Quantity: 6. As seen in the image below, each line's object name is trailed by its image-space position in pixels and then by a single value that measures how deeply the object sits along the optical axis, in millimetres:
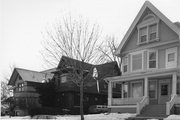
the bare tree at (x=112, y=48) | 36306
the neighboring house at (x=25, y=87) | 30362
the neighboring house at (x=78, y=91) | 29328
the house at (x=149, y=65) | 18405
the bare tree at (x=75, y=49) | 19016
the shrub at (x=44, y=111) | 25578
